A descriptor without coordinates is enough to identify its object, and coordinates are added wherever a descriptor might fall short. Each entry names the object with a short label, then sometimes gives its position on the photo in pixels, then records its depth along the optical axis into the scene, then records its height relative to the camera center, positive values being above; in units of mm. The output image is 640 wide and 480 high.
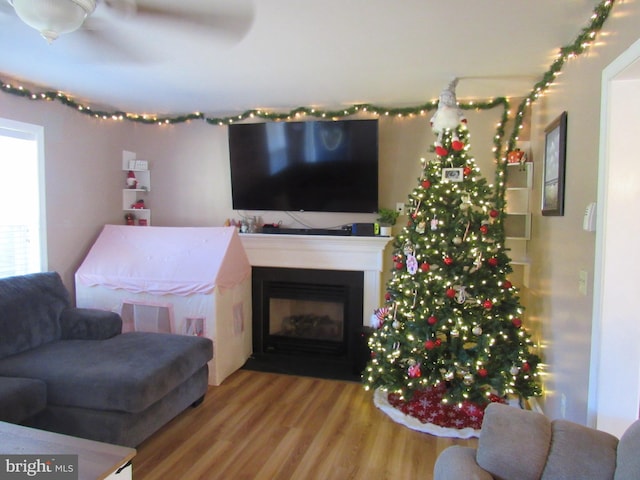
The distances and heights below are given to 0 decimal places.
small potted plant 3879 -11
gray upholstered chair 1385 -779
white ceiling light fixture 1723 +832
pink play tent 3521 -570
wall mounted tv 3873 +481
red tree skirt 2867 -1396
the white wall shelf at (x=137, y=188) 4488 +288
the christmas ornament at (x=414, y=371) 2980 -1062
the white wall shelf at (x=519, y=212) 3482 +58
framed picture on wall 2557 +339
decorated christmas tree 2943 -588
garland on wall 3035 +984
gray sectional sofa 2401 -921
